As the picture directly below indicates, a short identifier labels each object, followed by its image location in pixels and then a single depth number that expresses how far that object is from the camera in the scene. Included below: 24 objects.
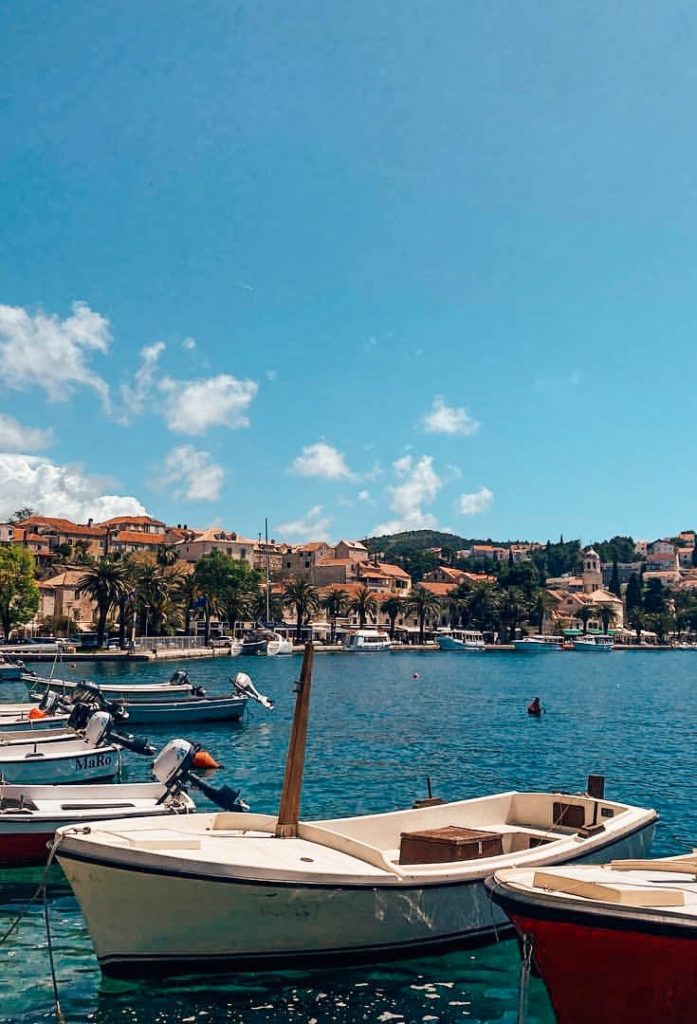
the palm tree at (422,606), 159.75
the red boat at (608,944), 9.31
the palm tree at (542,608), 181.50
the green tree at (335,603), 156.12
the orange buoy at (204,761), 32.19
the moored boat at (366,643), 136.88
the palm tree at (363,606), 152.50
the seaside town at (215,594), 105.88
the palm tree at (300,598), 135.88
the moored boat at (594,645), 170.50
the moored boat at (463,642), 154.38
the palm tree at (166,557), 130.62
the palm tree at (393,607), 161.38
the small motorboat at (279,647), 114.38
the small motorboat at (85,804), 17.48
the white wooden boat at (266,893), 11.44
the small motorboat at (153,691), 47.00
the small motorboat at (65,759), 22.94
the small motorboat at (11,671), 69.24
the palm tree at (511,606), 176.00
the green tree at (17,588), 100.56
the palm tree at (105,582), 100.12
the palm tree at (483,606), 175.25
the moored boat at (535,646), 160.50
